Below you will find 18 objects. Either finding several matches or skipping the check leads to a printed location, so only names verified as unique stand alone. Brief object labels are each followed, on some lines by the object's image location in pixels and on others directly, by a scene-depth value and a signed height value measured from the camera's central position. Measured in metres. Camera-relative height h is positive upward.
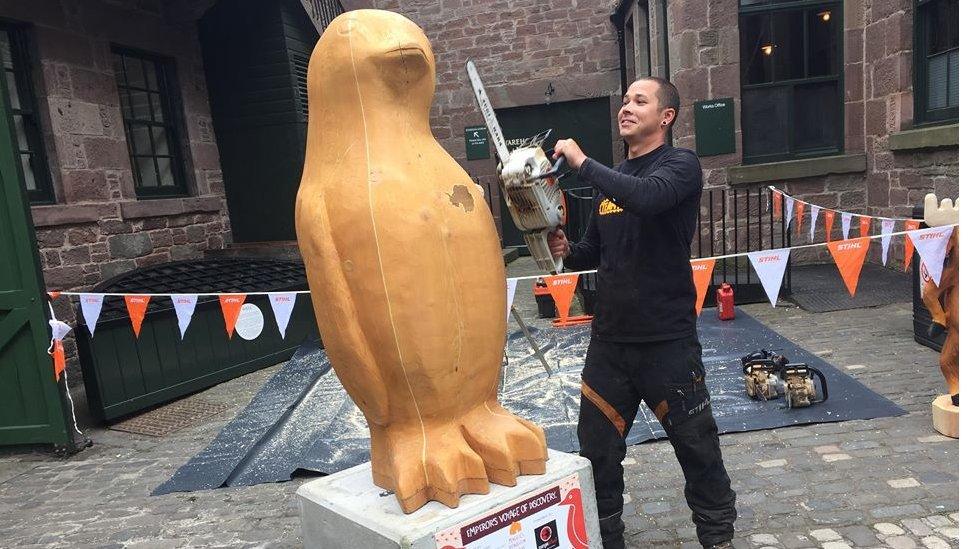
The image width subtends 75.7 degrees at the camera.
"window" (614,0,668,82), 8.55 +2.09
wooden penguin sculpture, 2.02 -0.22
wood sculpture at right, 3.59 -0.96
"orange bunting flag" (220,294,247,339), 4.99 -0.73
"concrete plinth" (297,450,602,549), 1.99 -1.05
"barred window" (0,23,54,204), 5.87 +1.17
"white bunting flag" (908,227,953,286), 3.70 -0.57
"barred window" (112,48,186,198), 7.26 +1.22
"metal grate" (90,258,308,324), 5.70 -0.60
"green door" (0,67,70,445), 4.43 -0.69
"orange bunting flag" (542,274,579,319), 4.91 -0.81
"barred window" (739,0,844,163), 7.92 +1.06
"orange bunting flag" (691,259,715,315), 4.53 -0.73
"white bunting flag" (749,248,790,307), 4.34 -0.70
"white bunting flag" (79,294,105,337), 4.88 -0.60
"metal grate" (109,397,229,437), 5.09 -1.63
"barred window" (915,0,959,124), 6.49 +0.93
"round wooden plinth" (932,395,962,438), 3.55 -1.51
